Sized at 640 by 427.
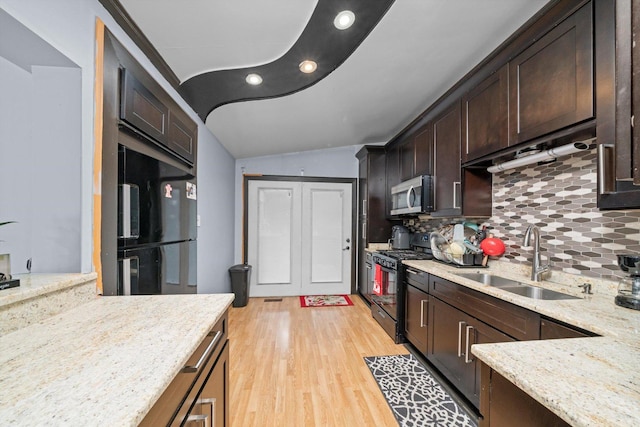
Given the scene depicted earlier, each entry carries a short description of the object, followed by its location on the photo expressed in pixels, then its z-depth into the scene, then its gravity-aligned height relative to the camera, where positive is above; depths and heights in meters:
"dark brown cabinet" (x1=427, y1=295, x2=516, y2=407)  1.61 -0.91
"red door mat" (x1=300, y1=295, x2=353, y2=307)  3.92 -1.34
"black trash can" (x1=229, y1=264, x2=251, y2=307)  3.74 -0.98
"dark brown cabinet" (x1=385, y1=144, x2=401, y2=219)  3.54 +0.68
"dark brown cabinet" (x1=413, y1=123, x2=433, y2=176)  2.68 +0.73
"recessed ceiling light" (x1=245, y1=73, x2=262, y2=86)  2.06 +1.12
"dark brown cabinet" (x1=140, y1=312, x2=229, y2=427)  0.67 -0.58
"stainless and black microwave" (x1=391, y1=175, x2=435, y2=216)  2.68 +0.24
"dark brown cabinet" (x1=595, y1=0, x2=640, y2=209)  0.52 +0.32
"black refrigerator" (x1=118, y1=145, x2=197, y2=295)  1.35 -0.07
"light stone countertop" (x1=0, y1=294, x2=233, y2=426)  0.48 -0.37
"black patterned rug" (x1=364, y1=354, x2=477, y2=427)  1.64 -1.30
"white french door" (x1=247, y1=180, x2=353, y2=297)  4.33 -0.36
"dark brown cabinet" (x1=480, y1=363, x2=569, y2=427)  0.64 -0.52
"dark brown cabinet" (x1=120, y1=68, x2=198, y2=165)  1.38 +0.64
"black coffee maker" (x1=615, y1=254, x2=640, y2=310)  1.17 -0.31
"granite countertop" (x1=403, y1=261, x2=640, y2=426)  0.53 -0.41
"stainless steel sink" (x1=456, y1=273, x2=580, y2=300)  1.57 -0.48
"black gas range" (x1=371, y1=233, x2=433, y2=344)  2.68 -0.76
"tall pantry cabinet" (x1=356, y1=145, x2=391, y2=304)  3.86 +0.28
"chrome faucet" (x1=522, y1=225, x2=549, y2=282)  1.66 -0.24
